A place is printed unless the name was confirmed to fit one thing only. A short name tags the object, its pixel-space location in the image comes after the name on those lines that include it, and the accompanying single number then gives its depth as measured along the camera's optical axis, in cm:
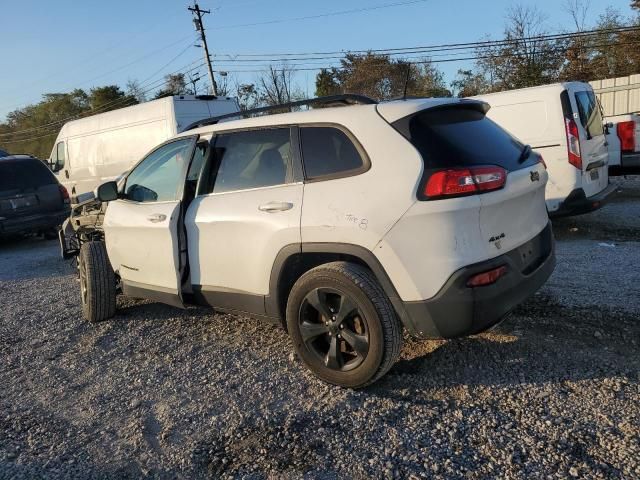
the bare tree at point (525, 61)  3041
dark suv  961
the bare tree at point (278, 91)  4228
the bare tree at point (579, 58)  2955
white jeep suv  283
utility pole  3556
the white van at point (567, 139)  680
